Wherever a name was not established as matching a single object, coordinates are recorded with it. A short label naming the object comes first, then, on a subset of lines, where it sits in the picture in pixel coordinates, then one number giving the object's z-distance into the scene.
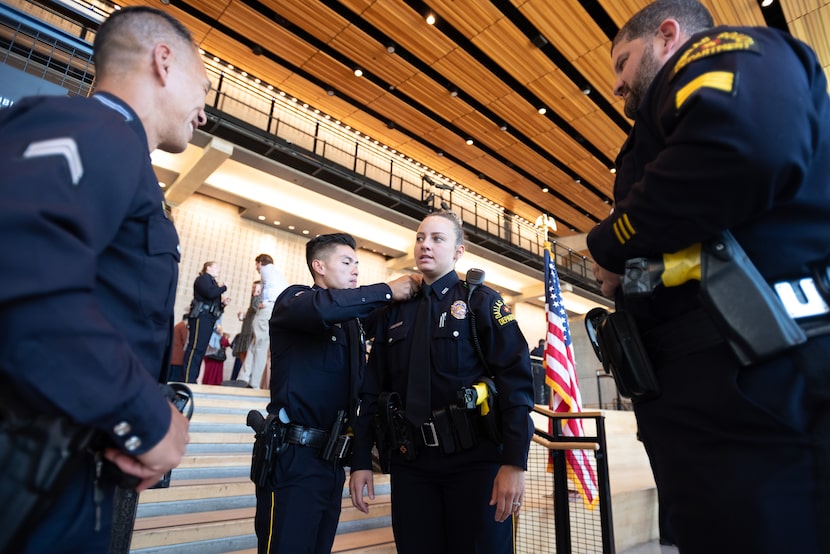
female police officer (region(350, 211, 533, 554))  1.64
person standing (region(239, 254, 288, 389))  6.10
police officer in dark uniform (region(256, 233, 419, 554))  1.77
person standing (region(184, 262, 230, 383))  5.88
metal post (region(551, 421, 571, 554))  2.82
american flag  4.09
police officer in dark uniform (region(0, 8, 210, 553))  0.61
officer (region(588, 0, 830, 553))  0.80
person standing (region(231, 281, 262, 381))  6.62
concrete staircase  2.63
